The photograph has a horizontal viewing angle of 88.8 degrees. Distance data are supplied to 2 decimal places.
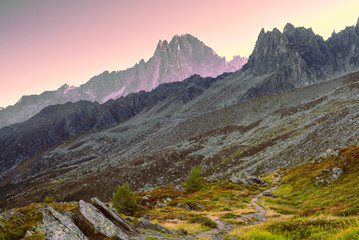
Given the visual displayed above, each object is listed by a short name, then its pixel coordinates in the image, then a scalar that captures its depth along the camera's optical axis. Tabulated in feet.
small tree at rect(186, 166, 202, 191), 164.66
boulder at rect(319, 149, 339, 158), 136.30
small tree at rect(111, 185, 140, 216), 105.29
